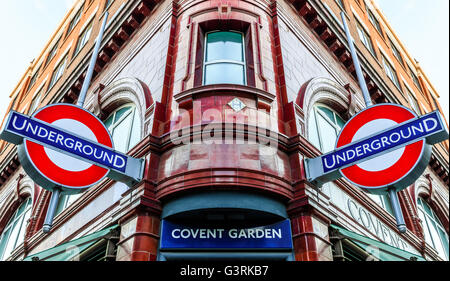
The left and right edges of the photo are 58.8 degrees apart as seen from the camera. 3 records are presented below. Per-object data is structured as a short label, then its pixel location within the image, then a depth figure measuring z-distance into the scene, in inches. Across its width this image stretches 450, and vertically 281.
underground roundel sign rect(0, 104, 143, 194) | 236.7
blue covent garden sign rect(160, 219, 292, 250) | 270.7
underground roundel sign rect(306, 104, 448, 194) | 245.3
